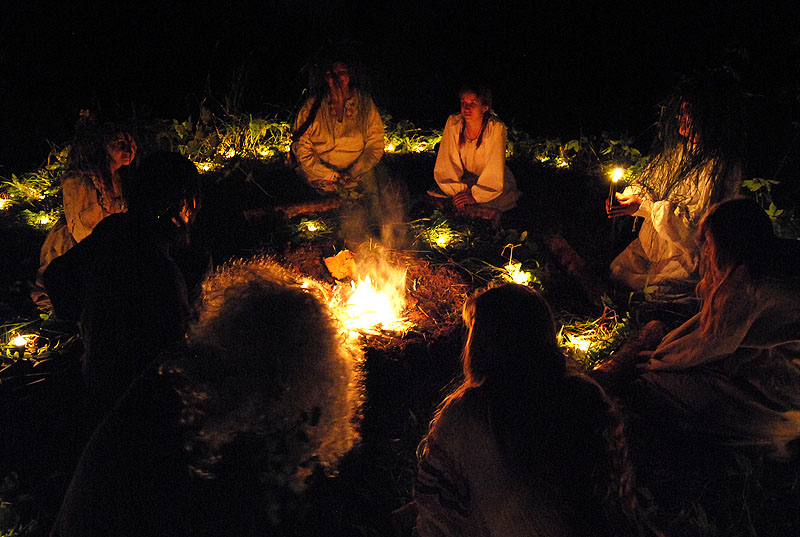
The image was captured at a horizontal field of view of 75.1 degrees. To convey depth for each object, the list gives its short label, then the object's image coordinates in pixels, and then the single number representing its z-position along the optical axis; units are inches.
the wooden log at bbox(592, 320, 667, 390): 139.9
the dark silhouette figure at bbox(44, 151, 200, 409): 105.5
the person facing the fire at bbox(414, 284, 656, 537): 71.0
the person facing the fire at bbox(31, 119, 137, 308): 173.6
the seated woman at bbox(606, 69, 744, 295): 172.2
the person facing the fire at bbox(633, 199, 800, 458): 111.3
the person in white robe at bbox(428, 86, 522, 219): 231.8
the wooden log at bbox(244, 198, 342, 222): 223.1
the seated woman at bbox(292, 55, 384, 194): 261.7
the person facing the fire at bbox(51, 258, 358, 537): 66.1
